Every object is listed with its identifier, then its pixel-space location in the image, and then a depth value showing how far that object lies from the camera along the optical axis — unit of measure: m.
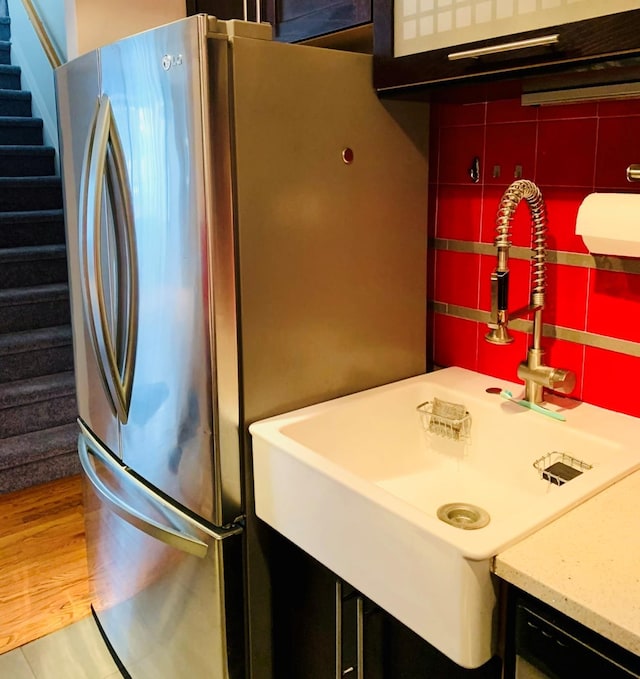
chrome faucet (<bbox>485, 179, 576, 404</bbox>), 1.32
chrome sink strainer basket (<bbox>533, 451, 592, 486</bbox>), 1.26
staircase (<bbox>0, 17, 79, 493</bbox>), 3.05
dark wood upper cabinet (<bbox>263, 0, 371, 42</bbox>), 1.42
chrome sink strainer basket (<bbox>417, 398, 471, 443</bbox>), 1.52
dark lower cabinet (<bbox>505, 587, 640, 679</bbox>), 0.87
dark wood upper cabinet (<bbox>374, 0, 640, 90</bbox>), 1.01
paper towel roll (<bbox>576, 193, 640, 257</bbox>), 1.23
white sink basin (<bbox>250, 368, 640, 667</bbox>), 1.00
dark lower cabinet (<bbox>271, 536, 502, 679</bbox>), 1.19
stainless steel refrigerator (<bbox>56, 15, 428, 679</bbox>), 1.30
